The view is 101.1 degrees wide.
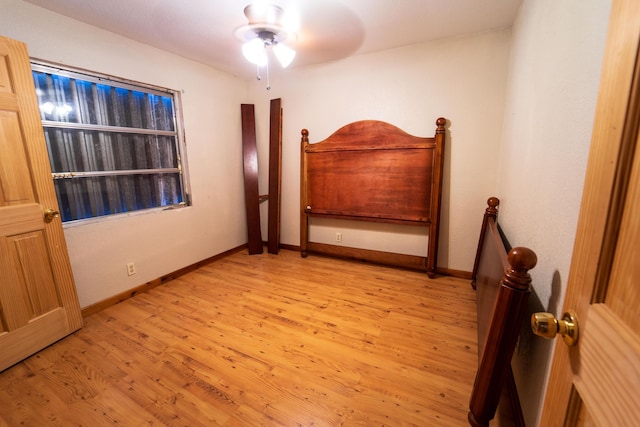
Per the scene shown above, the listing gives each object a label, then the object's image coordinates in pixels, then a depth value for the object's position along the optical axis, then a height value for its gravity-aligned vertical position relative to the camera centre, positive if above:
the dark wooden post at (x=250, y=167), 3.55 +0.04
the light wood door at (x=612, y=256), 0.39 -0.15
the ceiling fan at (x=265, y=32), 1.80 +1.03
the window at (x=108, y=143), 2.06 +0.26
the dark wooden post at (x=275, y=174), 3.47 -0.06
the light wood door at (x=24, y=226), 1.60 -0.34
